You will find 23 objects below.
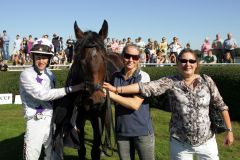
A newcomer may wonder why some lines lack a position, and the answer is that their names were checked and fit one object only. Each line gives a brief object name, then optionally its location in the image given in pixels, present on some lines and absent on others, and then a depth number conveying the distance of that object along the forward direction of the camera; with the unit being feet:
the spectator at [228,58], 51.93
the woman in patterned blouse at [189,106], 12.03
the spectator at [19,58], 63.26
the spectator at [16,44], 64.30
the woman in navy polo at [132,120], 12.97
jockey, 13.33
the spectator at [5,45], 64.44
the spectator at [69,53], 56.72
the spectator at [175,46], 54.39
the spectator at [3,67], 53.21
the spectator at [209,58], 52.19
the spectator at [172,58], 55.59
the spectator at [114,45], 60.23
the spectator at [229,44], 51.35
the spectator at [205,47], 54.95
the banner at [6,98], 42.34
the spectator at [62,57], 65.41
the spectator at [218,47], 53.78
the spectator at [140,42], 57.92
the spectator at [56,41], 62.69
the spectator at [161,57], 57.98
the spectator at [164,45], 59.67
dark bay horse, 13.30
